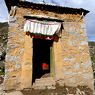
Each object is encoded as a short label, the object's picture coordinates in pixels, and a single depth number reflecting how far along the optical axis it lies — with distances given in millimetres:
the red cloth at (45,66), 3979
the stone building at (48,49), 3421
